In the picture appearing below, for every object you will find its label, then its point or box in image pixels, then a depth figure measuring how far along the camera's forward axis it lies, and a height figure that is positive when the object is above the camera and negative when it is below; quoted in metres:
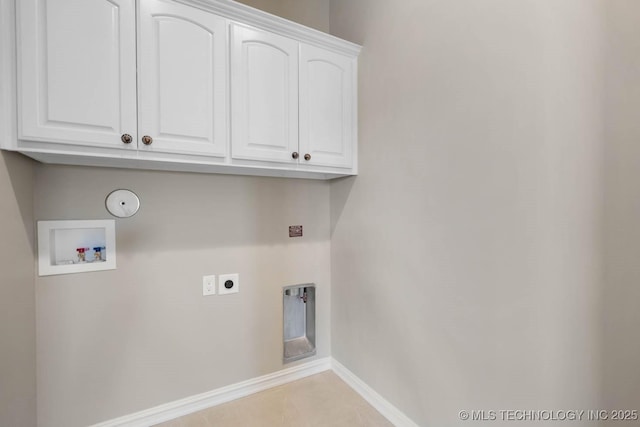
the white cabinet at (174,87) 1.02 +0.58
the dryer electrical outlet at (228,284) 1.72 -0.49
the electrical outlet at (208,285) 1.68 -0.48
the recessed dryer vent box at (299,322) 1.98 -0.87
